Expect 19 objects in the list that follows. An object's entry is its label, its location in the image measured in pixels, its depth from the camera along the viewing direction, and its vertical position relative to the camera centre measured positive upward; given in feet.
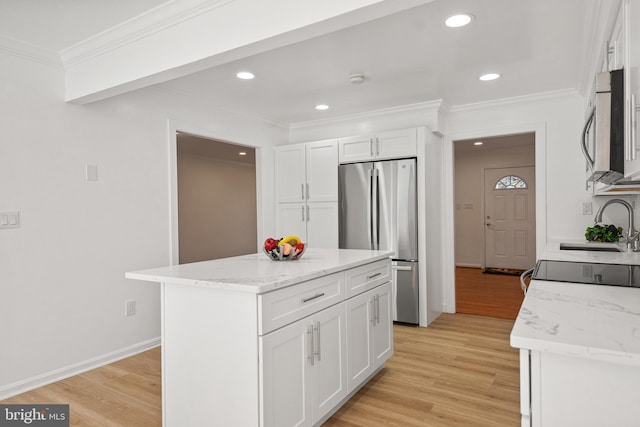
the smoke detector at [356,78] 11.16 +3.75
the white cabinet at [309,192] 15.33 +0.73
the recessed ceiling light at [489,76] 11.28 +3.79
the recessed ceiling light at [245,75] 10.93 +3.81
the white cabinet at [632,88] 3.74 +1.19
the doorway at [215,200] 24.38 +0.75
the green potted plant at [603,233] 11.27 -0.80
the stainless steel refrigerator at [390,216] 13.60 -0.25
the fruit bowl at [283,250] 8.13 -0.81
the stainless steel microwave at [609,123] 4.19 +0.89
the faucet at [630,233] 9.60 -0.70
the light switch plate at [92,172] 10.18 +1.07
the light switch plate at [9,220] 8.59 -0.11
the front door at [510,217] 24.39 -0.67
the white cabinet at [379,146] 13.58 +2.27
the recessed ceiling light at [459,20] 7.77 +3.77
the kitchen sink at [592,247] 10.06 -1.08
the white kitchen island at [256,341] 5.78 -2.11
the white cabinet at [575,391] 3.02 -1.49
